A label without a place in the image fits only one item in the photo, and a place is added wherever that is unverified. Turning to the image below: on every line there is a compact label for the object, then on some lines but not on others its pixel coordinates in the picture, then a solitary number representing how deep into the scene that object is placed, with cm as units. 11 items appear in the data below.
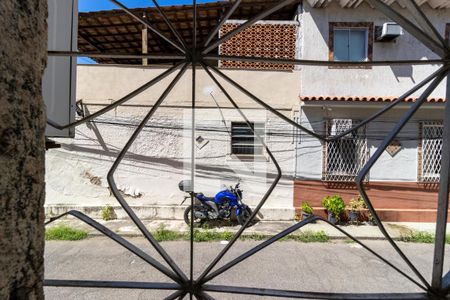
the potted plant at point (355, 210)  653
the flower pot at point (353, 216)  653
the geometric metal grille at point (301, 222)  87
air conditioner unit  645
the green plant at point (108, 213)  653
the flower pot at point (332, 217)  644
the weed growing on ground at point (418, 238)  552
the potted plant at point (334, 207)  636
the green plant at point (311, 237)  546
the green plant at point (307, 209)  648
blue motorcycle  619
